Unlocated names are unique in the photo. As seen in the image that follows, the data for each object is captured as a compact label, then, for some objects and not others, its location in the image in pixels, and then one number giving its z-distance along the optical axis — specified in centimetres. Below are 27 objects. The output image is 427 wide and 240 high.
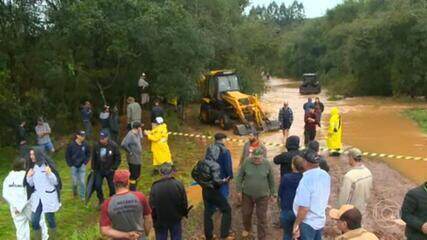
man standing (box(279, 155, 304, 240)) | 737
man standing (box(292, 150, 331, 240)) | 643
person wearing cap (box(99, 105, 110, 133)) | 1745
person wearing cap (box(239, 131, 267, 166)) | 972
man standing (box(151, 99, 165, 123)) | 1739
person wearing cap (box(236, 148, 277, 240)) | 818
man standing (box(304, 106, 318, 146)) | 1711
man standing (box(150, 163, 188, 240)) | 711
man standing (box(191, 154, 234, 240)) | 825
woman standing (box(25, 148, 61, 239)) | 839
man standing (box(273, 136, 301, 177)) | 827
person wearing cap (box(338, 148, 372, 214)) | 712
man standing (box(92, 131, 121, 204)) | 1025
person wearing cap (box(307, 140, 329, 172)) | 761
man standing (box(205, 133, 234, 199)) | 889
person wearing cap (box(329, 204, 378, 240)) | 471
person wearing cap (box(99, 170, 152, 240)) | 580
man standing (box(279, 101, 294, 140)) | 1827
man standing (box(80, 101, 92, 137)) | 1841
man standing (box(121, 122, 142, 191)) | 1168
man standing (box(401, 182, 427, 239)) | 561
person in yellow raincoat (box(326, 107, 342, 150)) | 1564
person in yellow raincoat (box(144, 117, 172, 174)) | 1330
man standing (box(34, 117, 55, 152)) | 1496
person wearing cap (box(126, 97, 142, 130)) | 1672
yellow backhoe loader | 2188
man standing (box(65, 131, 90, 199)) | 1072
